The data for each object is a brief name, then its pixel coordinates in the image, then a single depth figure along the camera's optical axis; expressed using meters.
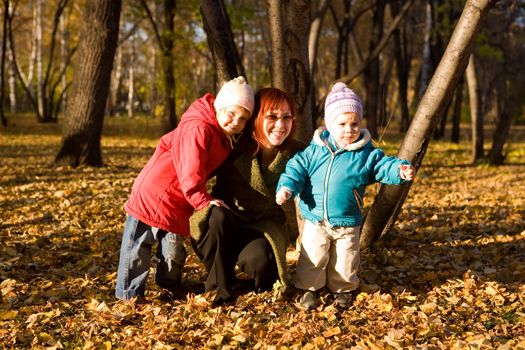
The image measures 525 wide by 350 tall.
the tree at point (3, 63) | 16.84
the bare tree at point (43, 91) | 19.93
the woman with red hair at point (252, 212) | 3.39
